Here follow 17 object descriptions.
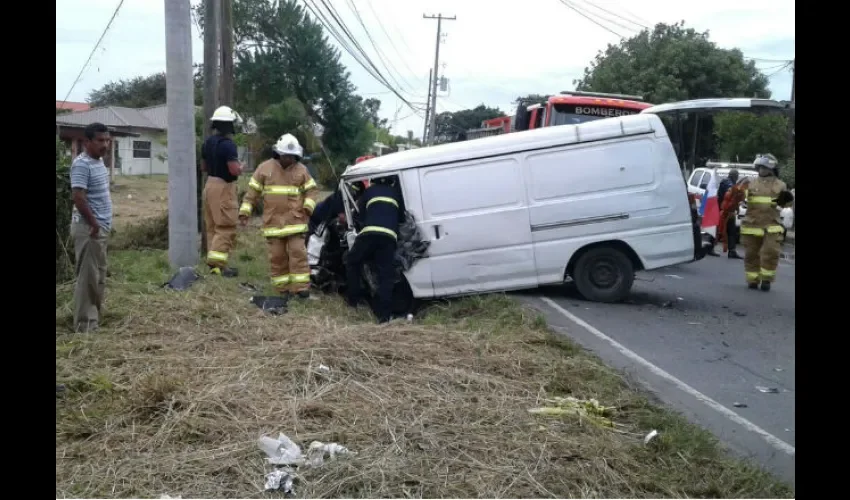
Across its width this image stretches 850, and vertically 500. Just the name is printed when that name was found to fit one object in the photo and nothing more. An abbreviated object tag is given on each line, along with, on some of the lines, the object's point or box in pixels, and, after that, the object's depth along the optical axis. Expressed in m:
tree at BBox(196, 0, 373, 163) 39.66
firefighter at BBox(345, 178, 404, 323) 8.85
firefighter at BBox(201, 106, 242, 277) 10.23
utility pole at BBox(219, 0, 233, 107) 13.38
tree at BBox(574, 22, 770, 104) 30.14
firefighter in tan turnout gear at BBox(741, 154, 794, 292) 11.31
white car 19.38
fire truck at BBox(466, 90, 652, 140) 16.36
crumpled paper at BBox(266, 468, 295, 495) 4.18
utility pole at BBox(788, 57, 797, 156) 19.79
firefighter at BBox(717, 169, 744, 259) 13.84
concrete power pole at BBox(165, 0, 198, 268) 10.05
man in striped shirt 7.05
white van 9.42
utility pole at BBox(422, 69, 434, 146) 62.12
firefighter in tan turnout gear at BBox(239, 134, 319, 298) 9.40
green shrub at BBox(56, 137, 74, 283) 9.45
